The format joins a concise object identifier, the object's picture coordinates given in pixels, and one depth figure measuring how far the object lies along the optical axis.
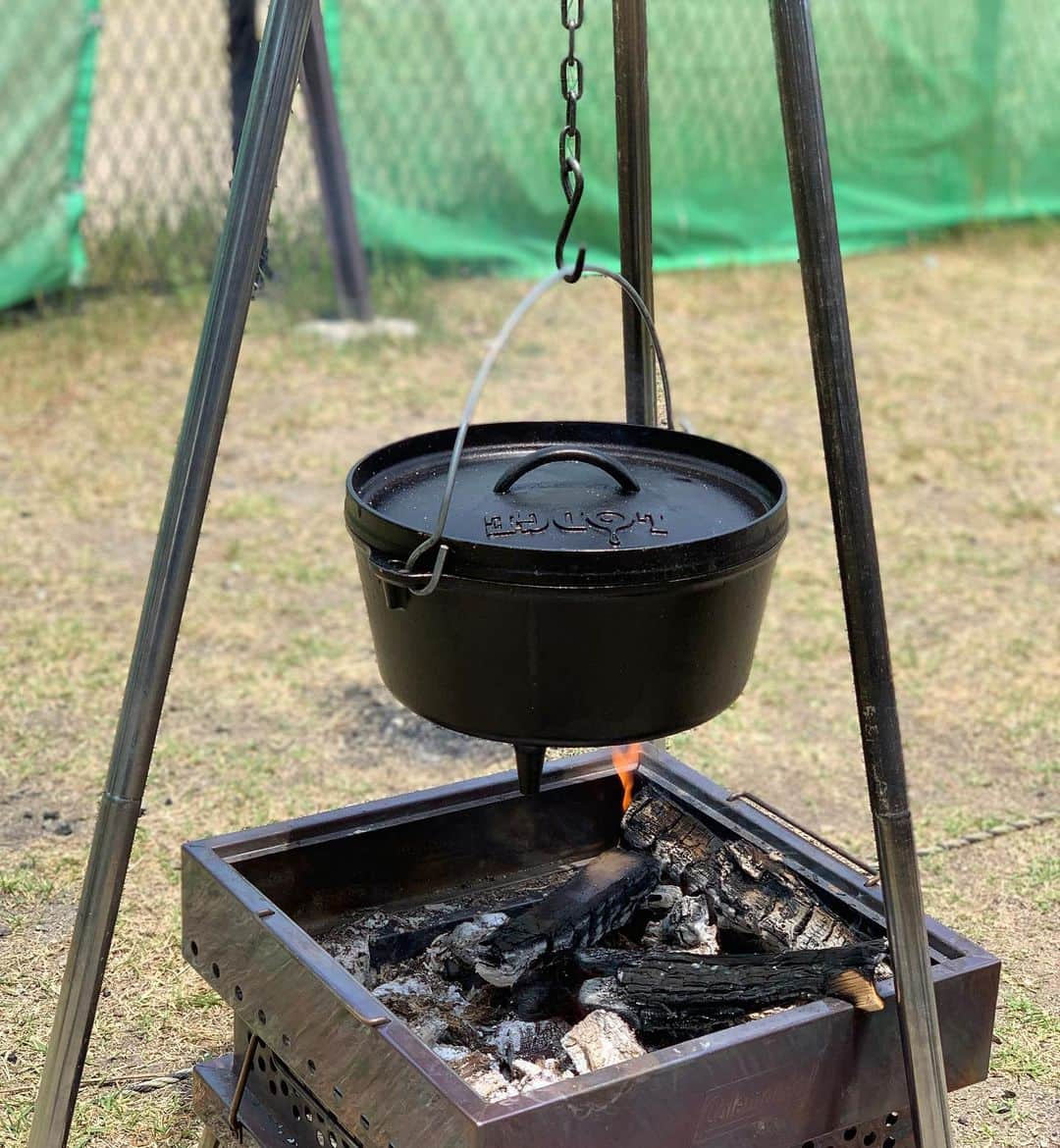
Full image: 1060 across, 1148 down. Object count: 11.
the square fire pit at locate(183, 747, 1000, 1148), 1.86
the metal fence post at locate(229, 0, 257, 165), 6.04
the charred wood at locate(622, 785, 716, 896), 2.52
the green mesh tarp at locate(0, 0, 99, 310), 6.27
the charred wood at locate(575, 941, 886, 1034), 2.07
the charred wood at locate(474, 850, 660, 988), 2.28
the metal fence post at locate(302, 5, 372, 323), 5.70
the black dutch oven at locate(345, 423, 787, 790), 1.86
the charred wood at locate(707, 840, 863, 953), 2.31
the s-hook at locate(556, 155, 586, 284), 2.09
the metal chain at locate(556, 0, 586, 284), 2.07
